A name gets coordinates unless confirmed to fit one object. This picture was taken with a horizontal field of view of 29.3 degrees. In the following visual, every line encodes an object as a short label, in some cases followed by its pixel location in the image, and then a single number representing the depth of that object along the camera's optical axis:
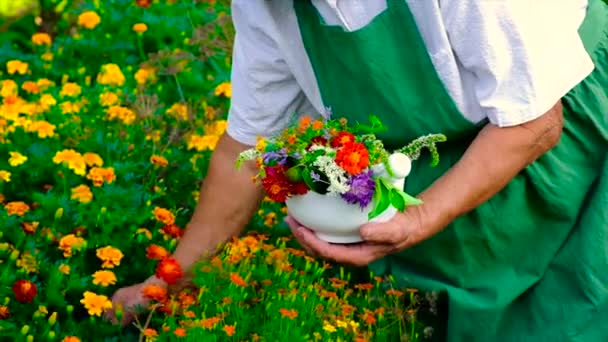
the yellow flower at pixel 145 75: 3.60
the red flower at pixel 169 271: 2.41
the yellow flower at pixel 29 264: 2.45
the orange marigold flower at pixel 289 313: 2.30
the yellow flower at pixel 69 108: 3.18
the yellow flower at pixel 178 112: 3.36
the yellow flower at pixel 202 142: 3.23
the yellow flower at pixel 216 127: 3.29
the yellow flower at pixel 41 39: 3.82
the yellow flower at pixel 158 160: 2.94
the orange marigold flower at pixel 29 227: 2.57
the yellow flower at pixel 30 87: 3.33
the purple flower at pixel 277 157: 2.12
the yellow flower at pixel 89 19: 3.99
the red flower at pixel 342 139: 2.06
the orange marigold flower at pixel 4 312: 2.29
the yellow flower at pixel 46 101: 3.17
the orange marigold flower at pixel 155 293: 2.34
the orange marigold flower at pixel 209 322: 2.23
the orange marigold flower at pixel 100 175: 2.76
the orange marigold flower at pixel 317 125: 2.13
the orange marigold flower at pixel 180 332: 2.22
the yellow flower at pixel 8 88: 3.26
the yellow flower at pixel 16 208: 2.66
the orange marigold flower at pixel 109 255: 2.49
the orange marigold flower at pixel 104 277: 2.42
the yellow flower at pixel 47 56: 3.72
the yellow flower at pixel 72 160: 2.81
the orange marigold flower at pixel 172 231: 2.72
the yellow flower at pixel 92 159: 2.85
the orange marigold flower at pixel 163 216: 2.70
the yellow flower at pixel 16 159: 2.82
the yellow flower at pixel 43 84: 3.38
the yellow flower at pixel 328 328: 2.31
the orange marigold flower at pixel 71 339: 2.20
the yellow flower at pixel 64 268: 2.44
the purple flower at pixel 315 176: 2.06
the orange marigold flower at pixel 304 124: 2.15
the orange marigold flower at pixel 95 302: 2.32
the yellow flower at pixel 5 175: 2.73
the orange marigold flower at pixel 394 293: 2.49
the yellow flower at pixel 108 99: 3.25
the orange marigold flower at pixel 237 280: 2.34
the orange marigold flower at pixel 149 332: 2.18
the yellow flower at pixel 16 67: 3.50
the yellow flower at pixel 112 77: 3.49
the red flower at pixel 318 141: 2.11
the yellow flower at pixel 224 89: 3.57
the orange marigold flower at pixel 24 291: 2.33
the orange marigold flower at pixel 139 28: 3.91
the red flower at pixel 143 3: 4.40
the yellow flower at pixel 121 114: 3.16
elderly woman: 2.19
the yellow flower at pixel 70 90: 3.29
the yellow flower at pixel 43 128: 3.00
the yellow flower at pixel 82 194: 2.68
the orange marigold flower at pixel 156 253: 2.51
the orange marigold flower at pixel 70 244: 2.47
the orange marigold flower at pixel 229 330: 2.24
